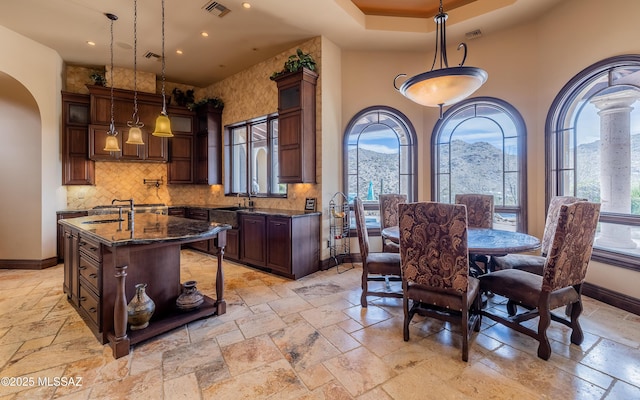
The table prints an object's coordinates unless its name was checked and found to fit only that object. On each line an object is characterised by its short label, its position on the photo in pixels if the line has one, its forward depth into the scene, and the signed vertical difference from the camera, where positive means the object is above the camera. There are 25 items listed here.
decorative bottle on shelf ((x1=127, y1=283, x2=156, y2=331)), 2.36 -0.92
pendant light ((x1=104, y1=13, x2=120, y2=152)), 3.76 +0.78
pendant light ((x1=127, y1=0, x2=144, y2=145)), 3.42 +0.76
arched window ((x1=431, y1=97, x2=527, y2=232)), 4.11 +0.63
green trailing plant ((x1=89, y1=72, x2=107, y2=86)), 5.25 +2.20
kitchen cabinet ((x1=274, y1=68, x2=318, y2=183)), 4.26 +1.11
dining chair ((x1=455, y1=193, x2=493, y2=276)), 3.60 -0.17
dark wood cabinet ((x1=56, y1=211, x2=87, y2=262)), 4.82 -0.61
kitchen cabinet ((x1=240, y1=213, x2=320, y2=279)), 4.01 -0.67
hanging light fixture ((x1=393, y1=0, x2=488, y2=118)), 2.45 +1.02
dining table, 2.31 -0.39
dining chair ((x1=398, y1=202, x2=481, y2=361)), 2.11 -0.49
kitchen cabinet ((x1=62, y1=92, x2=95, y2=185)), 5.05 +1.05
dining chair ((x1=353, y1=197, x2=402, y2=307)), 2.99 -0.69
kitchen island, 2.20 -0.66
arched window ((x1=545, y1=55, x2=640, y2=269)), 3.11 +0.59
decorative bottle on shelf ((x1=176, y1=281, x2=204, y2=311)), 2.73 -0.97
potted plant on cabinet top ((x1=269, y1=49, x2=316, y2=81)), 4.21 +2.01
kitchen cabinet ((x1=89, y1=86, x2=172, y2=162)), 5.18 +1.44
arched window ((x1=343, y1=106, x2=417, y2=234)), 4.86 +0.67
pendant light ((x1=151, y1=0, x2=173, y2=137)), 3.15 +0.79
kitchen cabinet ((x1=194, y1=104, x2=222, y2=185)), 6.05 +1.13
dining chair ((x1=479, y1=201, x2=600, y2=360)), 2.08 -0.67
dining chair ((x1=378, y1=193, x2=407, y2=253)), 4.14 -0.18
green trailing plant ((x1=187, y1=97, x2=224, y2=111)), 6.05 +2.03
